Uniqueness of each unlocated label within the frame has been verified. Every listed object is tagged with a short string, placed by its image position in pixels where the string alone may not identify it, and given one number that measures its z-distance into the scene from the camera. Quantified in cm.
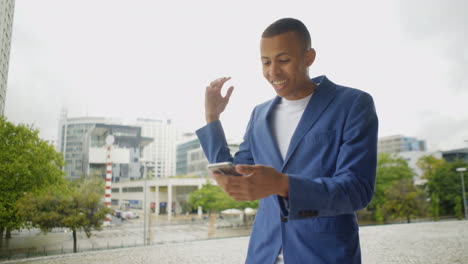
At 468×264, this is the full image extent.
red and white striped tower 2508
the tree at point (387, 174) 2452
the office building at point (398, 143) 7436
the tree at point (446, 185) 2520
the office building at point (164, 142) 4403
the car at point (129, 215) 2571
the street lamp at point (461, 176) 2235
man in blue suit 62
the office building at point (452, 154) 3301
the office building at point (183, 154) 3812
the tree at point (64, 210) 1366
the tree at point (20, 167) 1313
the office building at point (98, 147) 2724
